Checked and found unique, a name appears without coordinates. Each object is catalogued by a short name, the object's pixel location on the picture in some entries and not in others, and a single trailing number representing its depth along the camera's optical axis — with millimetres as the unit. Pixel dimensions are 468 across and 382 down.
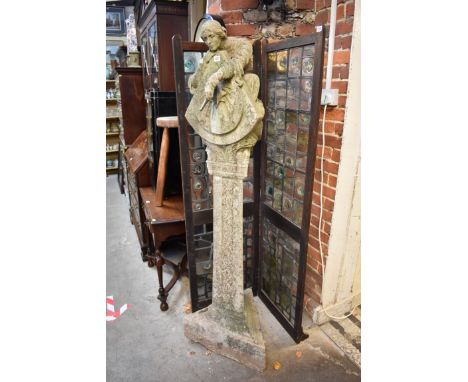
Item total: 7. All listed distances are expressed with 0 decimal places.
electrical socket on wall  1787
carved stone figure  1591
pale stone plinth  1624
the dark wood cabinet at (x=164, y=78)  2680
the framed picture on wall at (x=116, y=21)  5754
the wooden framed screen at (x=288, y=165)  1651
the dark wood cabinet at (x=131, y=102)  3445
